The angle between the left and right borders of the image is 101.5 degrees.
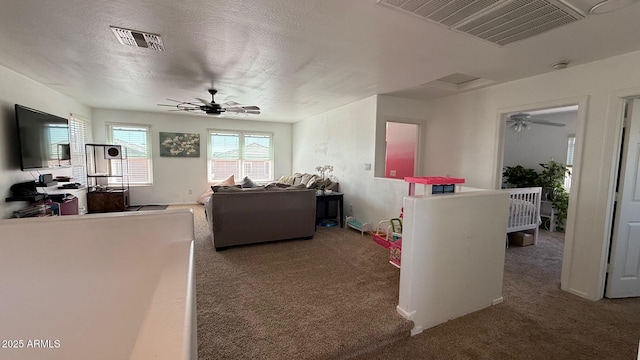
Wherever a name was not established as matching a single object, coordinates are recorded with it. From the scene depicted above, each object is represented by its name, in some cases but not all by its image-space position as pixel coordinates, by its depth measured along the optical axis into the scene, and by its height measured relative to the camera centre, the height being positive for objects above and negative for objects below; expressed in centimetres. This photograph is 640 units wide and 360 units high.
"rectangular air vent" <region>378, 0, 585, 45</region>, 173 +107
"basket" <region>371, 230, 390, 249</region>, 337 -104
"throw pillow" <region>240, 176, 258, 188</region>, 601 -57
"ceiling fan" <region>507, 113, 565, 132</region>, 495 +86
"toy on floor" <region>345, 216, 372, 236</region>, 442 -110
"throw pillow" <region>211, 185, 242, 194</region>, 366 -43
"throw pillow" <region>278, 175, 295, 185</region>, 643 -51
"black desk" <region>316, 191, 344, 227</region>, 473 -84
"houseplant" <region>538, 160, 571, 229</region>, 498 -38
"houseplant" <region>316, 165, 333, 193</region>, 534 -28
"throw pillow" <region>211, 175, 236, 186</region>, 687 -62
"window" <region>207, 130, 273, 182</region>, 715 +10
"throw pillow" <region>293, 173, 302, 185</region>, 606 -44
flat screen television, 341 +22
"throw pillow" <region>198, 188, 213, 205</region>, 677 -98
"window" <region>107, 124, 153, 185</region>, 622 +18
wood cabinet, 509 -88
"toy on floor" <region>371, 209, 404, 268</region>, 297 -101
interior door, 251 -56
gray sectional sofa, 352 -79
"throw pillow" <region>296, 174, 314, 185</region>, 569 -40
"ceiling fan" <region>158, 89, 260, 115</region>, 403 +79
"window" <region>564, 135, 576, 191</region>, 553 +27
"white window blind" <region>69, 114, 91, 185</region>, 498 +24
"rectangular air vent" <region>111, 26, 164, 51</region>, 224 +107
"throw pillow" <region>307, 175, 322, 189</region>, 533 -44
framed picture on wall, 659 +33
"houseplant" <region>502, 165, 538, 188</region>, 536 -24
